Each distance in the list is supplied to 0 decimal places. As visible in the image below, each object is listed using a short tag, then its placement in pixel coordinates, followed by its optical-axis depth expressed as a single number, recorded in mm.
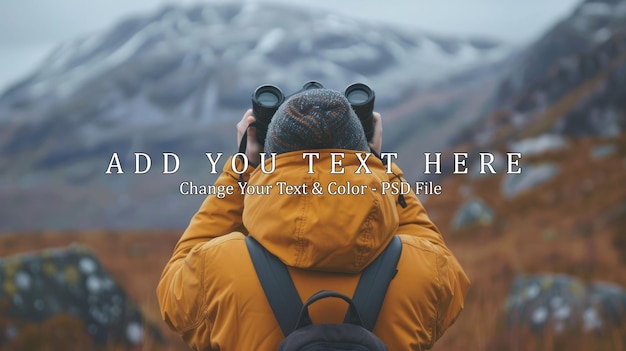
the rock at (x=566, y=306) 6262
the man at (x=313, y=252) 1308
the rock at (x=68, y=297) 5066
